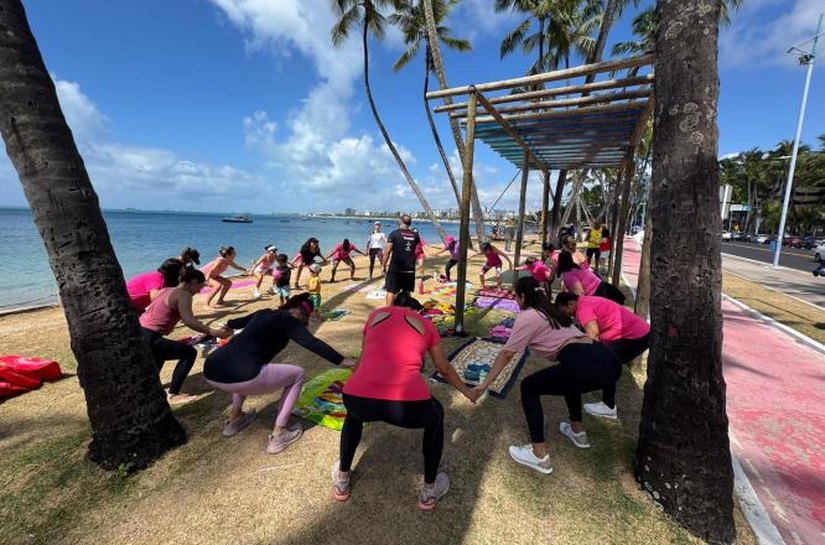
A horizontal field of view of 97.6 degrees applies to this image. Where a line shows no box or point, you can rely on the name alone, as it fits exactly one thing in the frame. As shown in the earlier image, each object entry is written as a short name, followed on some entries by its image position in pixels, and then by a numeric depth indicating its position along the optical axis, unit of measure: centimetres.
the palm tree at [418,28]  1575
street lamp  1628
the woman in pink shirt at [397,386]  222
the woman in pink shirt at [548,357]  276
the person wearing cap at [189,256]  660
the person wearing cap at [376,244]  1162
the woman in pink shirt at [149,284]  438
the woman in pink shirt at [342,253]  1080
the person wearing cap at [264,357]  278
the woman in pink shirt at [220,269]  780
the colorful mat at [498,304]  787
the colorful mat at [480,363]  429
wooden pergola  489
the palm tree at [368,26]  1491
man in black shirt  648
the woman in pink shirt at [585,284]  481
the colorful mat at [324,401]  350
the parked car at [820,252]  1603
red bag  410
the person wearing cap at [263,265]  905
